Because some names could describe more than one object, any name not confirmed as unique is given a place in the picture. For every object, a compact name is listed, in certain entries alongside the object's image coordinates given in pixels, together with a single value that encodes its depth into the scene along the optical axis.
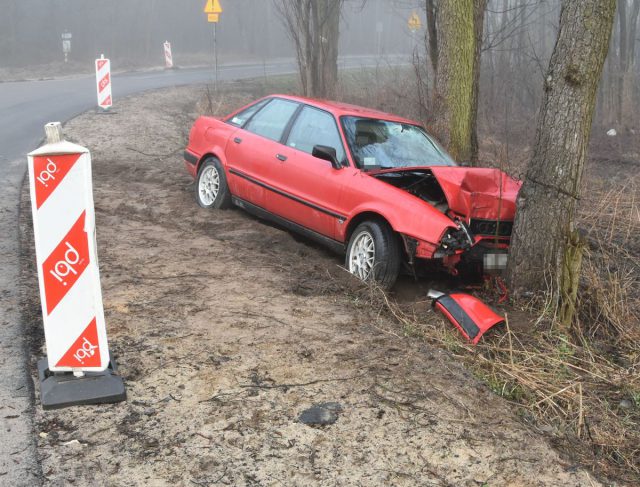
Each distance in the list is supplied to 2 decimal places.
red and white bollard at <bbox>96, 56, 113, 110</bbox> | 16.72
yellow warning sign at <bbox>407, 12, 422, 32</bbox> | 25.65
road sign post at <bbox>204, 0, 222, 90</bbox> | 18.82
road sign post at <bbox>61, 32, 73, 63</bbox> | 30.92
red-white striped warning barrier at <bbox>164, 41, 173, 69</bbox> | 36.62
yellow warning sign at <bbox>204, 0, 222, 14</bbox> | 18.84
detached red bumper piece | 5.71
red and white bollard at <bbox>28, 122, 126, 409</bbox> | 3.85
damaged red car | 6.52
